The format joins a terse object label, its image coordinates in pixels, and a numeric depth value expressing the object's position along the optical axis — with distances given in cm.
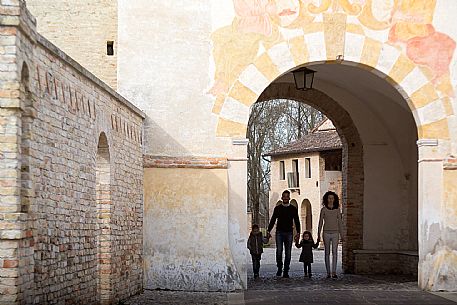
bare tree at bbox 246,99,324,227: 4003
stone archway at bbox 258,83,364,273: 1725
